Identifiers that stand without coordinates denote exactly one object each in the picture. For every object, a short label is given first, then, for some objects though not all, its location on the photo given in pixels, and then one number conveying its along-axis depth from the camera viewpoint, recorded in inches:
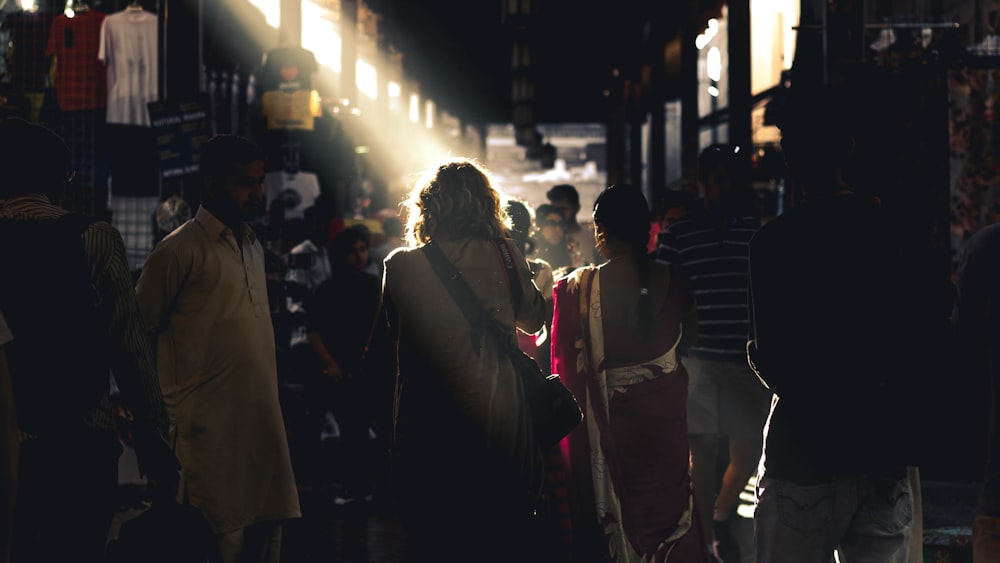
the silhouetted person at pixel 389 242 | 506.3
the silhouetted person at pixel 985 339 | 126.3
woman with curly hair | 183.5
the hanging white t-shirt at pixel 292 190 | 637.9
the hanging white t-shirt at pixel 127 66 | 449.1
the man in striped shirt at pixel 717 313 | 263.3
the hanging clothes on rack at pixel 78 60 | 454.3
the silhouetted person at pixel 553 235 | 397.7
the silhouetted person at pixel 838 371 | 133.6
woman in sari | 211.0
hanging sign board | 384.2
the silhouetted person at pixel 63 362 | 148.5
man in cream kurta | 191.2
